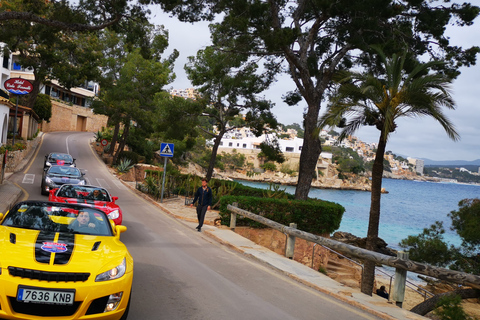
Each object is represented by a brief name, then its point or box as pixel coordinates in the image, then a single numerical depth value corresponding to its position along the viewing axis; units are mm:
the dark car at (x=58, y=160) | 27994
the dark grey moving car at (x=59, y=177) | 18833
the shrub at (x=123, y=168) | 38938
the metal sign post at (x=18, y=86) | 27797
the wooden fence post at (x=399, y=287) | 7609
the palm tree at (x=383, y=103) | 11953
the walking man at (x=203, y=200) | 14750
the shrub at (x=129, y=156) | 46384
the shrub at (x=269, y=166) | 134375
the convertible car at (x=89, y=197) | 11609
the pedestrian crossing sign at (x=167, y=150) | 22078
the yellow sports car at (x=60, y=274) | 4480
